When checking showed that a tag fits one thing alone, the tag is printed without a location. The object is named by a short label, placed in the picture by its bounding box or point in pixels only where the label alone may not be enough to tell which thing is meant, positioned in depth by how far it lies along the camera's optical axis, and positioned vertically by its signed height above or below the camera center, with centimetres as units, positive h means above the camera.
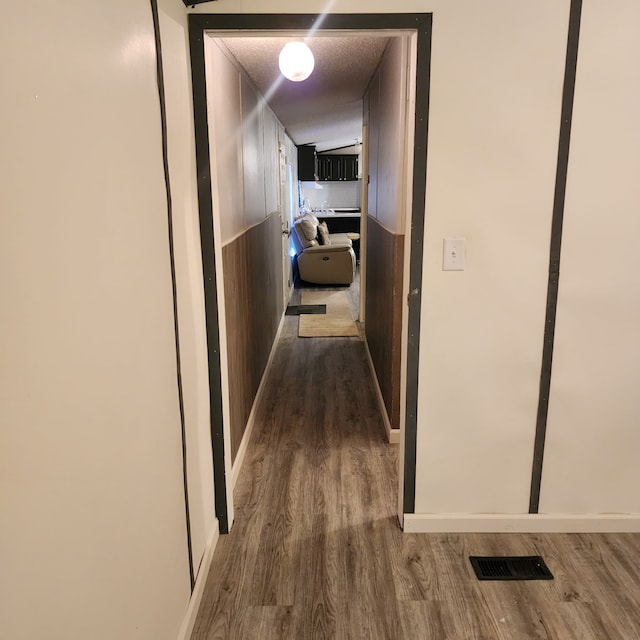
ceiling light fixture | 266 +63
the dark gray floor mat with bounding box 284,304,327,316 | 623 -130
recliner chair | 759 -89
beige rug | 538 -131
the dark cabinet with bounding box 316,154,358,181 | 1154 +52
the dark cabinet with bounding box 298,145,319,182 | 1004 +55
